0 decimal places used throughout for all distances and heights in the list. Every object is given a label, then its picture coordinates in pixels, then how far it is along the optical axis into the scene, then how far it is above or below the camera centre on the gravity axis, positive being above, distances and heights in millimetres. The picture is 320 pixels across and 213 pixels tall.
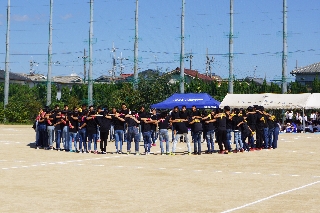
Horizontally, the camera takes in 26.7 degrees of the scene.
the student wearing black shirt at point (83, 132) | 28812 -579
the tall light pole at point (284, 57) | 61875 +5853
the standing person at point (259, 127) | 30938 -311
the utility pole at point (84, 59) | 66356 +5854
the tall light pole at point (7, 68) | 71312 +5362
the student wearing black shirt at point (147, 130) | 27406 -445
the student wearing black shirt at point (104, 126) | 27938 -301
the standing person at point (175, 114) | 27406 +219
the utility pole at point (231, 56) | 61566 +5866
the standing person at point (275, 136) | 32031 -741
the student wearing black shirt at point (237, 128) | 28938 -342
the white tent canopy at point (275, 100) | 50688 +1560
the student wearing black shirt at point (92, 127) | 28438 -356
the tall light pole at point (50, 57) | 69438 +6367
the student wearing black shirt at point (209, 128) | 28419 -348
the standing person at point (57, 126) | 30125 -346
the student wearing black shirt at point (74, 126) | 28922 -327
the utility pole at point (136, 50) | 65188 +6786
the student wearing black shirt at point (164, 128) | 27003 -350
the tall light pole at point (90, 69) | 65569 +4804
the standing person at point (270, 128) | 31875 -360
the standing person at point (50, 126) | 30500 -356
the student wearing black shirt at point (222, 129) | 28016 -383
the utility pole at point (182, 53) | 62031 +6093
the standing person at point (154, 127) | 28422 -347
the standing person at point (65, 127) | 29594 -406
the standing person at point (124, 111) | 27891 +329
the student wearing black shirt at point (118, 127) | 27641 -336
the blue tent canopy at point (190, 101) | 47656 +1329
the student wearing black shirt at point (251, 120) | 30469 +8
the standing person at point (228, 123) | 28453 -130
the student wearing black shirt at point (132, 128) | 27391 -369
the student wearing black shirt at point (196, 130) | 27516 -423
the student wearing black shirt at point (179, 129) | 27480 -388
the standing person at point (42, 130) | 31109 -548
